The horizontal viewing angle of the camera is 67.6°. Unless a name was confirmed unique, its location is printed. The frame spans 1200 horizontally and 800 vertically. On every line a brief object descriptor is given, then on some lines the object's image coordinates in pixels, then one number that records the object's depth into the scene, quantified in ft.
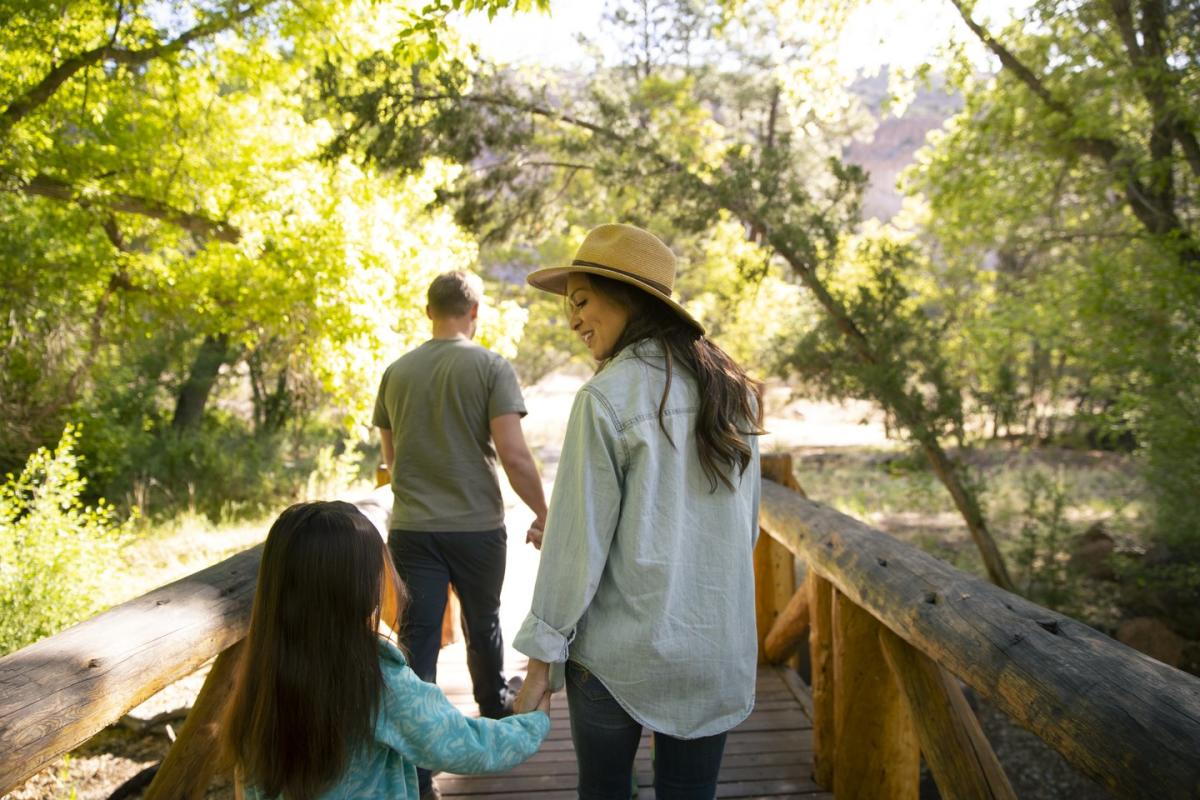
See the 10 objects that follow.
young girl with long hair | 5.43
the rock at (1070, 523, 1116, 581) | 33.58
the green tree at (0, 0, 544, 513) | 28.53
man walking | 10.34
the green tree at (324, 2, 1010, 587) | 24.81
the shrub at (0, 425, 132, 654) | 15.57
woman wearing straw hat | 5.82
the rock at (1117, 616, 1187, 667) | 25.47
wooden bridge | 4.99
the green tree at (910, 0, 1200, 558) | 24.98
